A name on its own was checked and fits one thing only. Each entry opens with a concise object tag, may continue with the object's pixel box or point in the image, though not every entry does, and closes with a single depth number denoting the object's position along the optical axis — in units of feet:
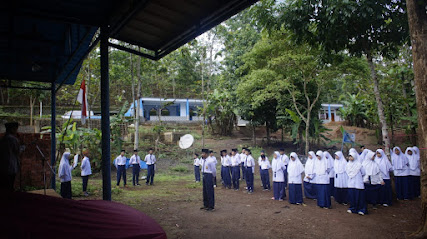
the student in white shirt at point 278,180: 31.99
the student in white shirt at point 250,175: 38.36
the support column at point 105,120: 13.74
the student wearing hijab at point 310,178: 28.99
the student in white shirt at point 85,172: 32.93
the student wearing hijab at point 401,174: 30.89
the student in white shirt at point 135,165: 41.55
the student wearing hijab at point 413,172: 31.14
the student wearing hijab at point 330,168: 29.27
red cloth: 5.94
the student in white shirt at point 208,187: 27.07
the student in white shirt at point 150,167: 42.42
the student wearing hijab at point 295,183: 29.58
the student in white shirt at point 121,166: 39.99
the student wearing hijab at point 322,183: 27.63
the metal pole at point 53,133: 26.89
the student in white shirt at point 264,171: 37.83
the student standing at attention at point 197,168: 45.75
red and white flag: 20.20
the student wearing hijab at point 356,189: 24.84
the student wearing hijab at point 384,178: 28.09
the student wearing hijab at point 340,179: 27.89
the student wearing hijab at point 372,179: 26.37
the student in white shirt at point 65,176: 27.32
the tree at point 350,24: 26.11
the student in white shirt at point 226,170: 42.11
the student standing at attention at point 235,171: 40.78
